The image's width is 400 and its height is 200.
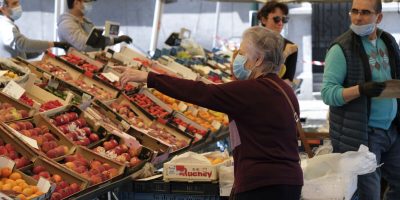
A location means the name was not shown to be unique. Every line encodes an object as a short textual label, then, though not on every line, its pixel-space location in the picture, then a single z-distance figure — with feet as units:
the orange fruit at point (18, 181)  11.35
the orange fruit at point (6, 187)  11.10
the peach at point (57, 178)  12.24
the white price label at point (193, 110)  20.92
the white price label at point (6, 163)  11.68
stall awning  29.49
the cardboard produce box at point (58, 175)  12.15
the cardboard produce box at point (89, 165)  12.89
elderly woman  10.22
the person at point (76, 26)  23.15
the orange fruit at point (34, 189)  11.09
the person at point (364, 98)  14.01
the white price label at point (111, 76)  19.76
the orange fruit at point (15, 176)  11.52
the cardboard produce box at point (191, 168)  13.21
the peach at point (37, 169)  12.50
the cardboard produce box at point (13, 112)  14.30
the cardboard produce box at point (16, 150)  12.57
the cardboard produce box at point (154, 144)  15.43
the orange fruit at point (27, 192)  11.01
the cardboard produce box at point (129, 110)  16.87
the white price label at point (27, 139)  12.99
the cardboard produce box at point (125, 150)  14.40
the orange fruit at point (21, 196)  10.63
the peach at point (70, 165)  13.05
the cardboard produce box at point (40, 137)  13.08
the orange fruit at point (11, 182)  11.24
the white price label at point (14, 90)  15.40
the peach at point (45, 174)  12.27
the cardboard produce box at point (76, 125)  14.69
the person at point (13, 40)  21.49
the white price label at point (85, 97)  17.20
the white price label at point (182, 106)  20.77
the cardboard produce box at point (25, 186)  10.77
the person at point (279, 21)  18.28
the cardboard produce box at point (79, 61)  20.08
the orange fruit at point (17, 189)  11.06
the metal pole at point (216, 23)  49.39
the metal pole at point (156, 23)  35.50
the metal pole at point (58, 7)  30.94
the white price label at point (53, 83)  17.68
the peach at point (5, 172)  11.54
